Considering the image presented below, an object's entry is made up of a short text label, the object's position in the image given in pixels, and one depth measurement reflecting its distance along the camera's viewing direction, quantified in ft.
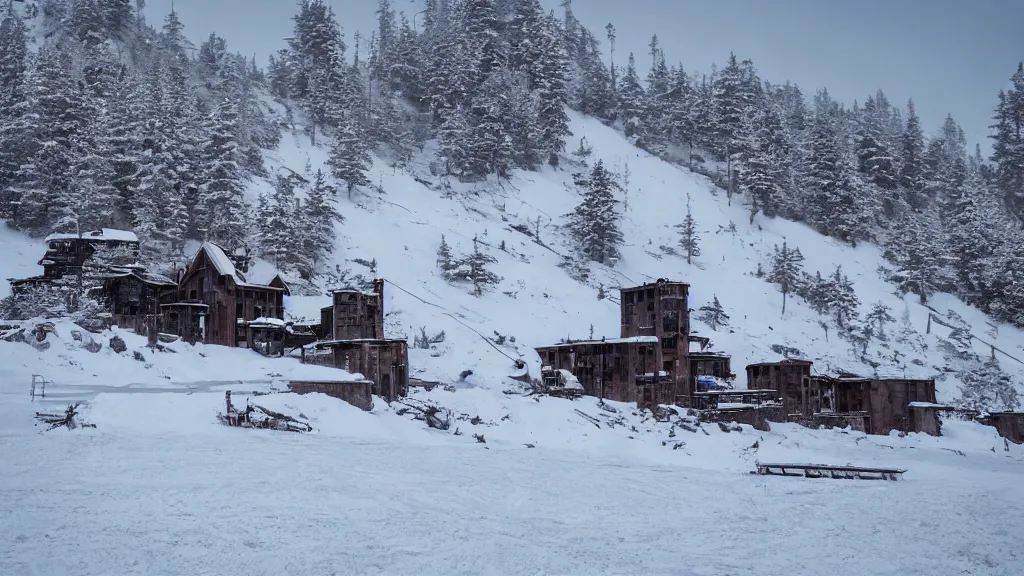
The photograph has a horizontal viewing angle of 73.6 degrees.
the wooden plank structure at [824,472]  106.83
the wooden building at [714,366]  182.18
